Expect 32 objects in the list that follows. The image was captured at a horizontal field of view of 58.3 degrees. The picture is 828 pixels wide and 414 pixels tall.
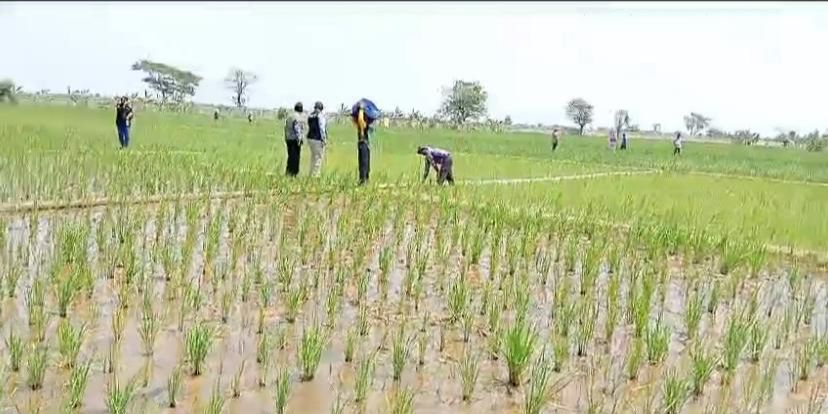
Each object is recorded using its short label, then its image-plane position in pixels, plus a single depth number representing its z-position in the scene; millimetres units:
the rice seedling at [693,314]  3822
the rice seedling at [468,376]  2828
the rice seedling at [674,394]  2711
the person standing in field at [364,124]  8766
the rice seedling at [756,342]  3443
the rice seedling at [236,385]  2684
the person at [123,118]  12227
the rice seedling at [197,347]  2840
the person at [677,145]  23562
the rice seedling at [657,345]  3309
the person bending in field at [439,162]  9336
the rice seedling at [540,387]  2607
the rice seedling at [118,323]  3174
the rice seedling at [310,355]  2896
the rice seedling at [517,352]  2965
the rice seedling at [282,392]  2498
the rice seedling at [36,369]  2592
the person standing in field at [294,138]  9070
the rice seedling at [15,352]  2717
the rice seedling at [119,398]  2324
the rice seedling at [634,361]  3137
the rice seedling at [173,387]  2561
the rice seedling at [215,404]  2316
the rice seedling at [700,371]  2980
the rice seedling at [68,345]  2795
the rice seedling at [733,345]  3227
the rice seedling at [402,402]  2420
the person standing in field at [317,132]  8914
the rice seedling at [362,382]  2697
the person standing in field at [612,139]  25219
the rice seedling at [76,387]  2395
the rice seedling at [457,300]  3773
